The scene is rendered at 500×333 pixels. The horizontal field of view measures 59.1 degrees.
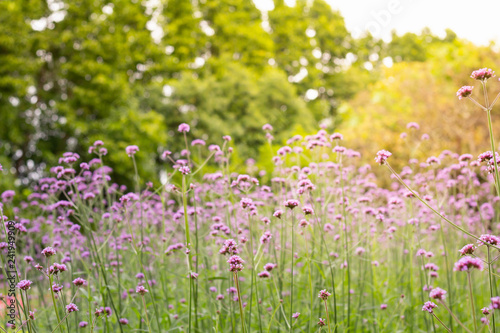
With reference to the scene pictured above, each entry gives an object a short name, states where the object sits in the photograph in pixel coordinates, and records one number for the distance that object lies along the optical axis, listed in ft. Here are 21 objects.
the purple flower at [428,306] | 6.02
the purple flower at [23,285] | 6.84
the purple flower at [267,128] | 13.15
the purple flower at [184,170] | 7.53
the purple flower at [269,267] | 8.04
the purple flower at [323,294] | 6.43
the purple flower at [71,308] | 7.06
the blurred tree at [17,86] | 39.40
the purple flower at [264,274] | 8.34
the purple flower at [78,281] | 7.37
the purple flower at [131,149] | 10.24
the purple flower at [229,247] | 6.60
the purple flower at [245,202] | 7.57
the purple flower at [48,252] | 6.63
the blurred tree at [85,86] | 42.93
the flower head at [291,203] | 7.10
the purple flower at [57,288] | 7.63
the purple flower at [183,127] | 9.49
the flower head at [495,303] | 4.79
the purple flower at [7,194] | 11.95
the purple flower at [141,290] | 7.12
